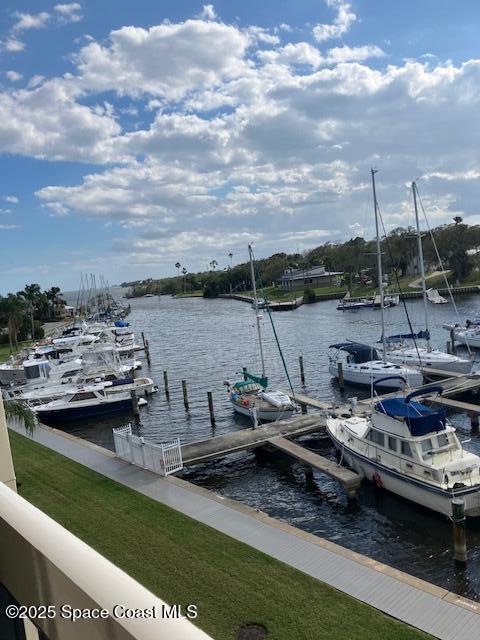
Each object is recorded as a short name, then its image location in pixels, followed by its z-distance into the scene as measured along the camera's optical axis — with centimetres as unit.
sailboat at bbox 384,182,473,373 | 3871
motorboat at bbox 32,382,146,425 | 3766
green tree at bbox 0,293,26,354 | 8031
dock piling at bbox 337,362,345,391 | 4009
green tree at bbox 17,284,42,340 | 8944
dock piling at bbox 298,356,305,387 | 4247
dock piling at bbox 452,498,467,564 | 1493
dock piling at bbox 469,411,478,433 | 2786
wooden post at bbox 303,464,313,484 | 2211
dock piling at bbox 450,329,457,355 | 4858
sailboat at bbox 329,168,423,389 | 3681
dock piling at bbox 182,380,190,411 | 3766
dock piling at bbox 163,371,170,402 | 4235
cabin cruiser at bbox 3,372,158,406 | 4041
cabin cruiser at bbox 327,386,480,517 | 1803
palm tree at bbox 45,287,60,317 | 12600
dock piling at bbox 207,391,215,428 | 3334
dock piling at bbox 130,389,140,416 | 3781
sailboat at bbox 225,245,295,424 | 3044
